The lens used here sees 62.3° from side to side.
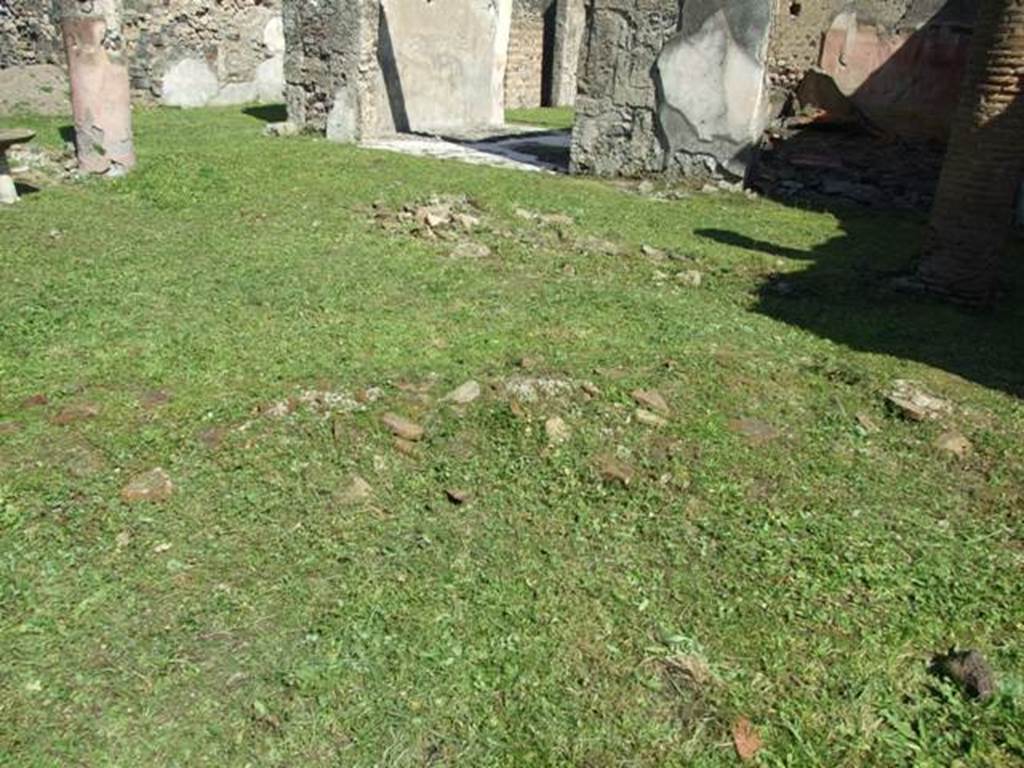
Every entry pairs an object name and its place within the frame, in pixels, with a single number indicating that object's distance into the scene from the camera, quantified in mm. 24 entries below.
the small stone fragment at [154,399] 3670
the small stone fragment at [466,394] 3777
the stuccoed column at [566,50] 19078
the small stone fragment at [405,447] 3416
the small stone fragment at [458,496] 3125
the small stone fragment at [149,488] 3004
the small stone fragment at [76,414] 3484
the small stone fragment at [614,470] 3299
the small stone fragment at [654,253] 6484
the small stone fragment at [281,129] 11227
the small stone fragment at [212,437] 3369
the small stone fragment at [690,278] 5914
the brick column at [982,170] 5457
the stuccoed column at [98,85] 7660
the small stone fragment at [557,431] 3541
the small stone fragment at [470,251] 6207
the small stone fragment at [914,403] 3975
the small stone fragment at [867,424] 3852
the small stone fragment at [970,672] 2346
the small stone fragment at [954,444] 3711
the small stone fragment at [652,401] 3830
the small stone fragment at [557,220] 7215
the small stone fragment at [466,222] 6840
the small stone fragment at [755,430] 3697
